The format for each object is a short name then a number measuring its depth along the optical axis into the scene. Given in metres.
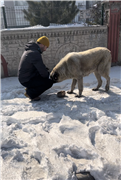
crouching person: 3.95
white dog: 4.18
